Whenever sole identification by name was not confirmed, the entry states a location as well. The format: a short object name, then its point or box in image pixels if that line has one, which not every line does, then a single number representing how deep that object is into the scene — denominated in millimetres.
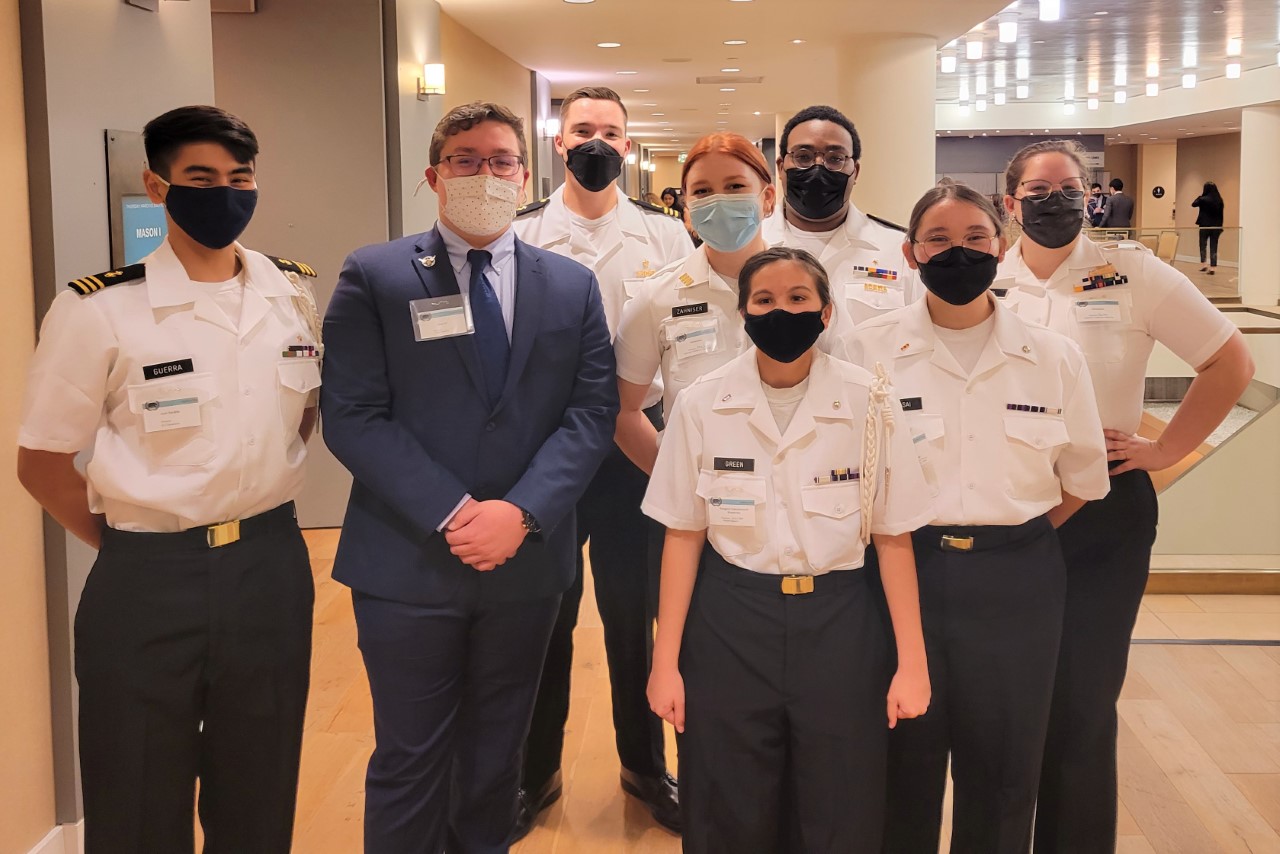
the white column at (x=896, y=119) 10797
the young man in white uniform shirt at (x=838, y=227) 2812
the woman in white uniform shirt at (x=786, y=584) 2248
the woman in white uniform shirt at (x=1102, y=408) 2633
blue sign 3172
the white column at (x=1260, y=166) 19406
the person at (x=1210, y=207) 21641
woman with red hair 2678
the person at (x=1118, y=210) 14898
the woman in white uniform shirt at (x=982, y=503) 2338
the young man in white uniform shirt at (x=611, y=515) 3262
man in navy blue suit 2404
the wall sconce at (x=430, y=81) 7492
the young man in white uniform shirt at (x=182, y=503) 2219
